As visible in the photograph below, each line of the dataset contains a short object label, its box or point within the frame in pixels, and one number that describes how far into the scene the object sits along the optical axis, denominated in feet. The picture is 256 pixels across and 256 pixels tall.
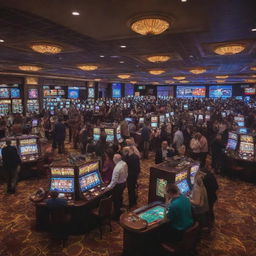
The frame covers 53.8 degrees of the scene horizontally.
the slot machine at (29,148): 24.10
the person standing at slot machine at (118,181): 16.10
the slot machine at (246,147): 24.98
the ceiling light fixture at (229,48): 22.64
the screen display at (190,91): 112.37
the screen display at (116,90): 96.27
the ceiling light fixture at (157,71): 45.53
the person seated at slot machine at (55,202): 13.15
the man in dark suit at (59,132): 31.76
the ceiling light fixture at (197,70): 43.32
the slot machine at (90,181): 15.26
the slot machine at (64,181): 15.10
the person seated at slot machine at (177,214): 11.23
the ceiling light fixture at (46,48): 22.38
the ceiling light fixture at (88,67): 37.26
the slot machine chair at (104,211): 14.05
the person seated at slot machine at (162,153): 21.79
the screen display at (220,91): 108.73
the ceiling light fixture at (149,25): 14.96
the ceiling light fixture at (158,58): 28.35
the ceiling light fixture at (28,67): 38.51
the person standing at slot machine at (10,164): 20.15
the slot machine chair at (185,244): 10.72
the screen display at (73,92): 73.15
